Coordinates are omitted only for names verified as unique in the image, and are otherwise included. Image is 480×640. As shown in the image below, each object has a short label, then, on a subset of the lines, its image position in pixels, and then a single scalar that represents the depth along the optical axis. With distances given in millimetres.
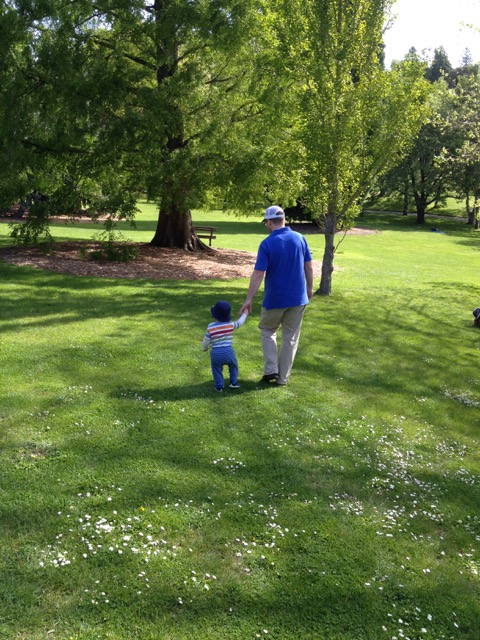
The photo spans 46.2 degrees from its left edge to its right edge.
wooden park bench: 24502
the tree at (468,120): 17500
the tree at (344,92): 12914
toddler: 6457
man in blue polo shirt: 6488
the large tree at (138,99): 15125
